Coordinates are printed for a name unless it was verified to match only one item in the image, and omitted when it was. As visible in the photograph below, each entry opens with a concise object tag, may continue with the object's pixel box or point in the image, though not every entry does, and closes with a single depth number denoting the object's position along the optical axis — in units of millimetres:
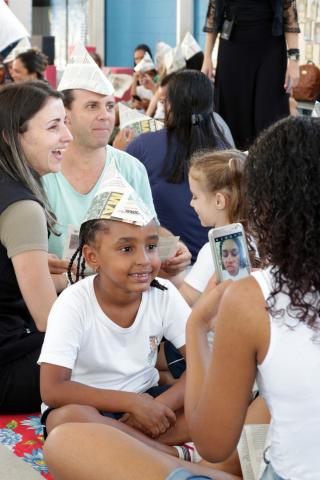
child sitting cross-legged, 2162
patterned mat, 2393
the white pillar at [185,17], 10625
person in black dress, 4965
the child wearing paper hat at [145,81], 8461
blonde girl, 2645
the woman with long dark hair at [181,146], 3557
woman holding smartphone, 1421
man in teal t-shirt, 3176
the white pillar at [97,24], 12594
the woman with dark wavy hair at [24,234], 2535
